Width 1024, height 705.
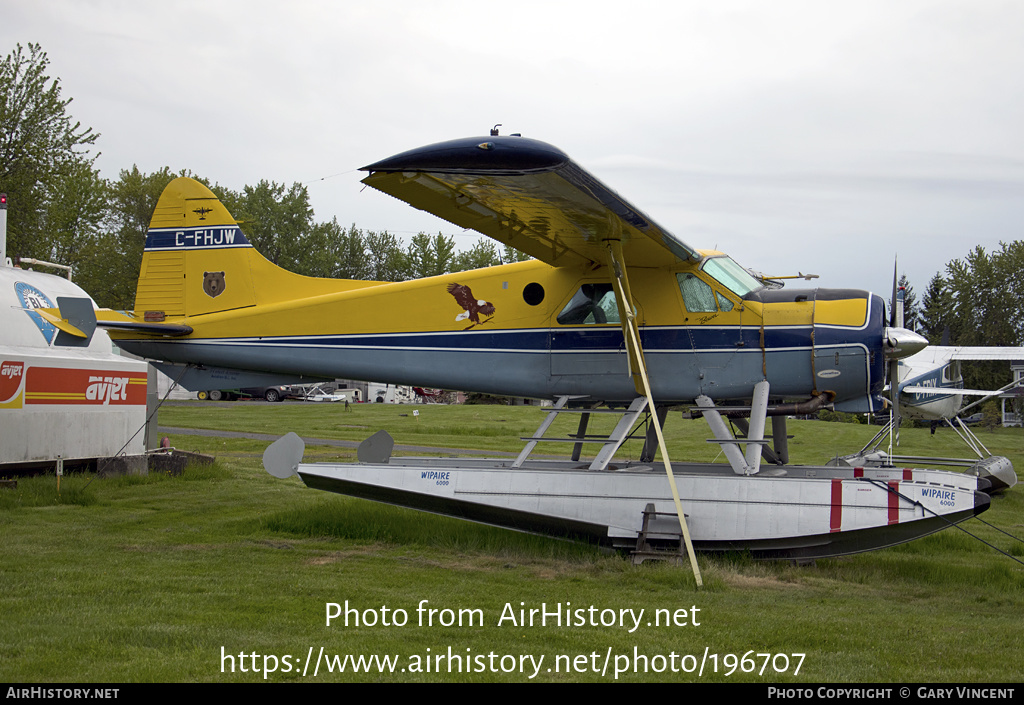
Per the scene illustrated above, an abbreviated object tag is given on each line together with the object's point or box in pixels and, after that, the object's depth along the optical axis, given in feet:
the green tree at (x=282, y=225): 209.36
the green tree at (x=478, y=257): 210.18
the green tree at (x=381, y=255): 238.07
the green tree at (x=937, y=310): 197.07
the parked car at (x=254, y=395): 154.10
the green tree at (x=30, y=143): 79.77
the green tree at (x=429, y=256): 202.18
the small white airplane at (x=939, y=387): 44.70
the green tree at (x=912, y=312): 244.01
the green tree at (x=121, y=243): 148.56
